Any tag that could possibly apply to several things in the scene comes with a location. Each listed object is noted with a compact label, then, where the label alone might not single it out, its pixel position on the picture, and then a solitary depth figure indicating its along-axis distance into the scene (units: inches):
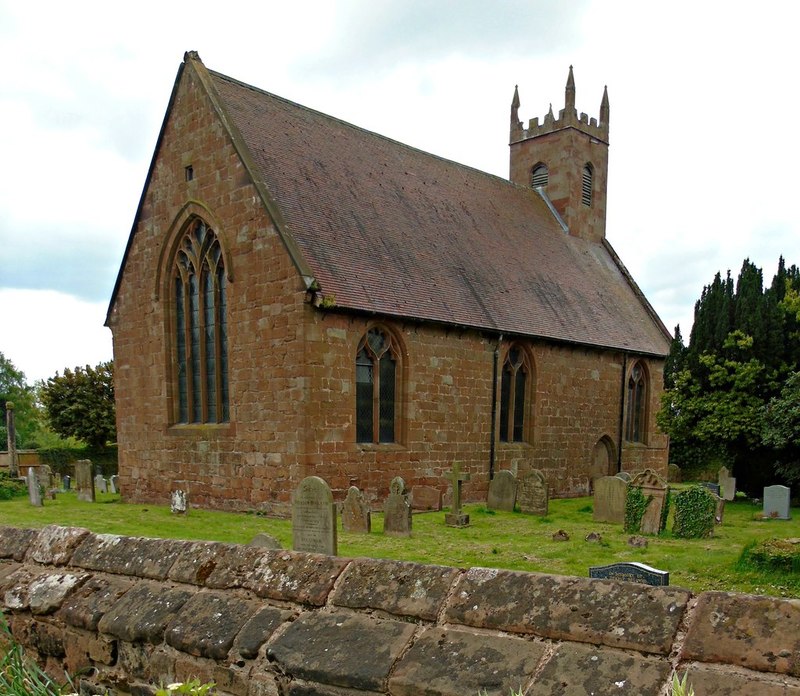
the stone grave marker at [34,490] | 715.4
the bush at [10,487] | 814.5
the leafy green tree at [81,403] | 1153.4
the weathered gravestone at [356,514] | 515.5
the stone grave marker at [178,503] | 623.5
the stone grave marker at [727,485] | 767.7
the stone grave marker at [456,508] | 556.7
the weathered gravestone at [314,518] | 413.7
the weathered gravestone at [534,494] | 629.9
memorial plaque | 226.7
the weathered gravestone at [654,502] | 515.2
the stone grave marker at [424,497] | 636.1
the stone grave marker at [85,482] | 768.3
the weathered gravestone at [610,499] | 586.9
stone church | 598.5
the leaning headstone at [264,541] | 339.0
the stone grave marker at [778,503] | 628.1
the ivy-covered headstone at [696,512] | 496.4
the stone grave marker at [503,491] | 661.3
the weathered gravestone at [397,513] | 498.6
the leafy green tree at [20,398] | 2330.2
